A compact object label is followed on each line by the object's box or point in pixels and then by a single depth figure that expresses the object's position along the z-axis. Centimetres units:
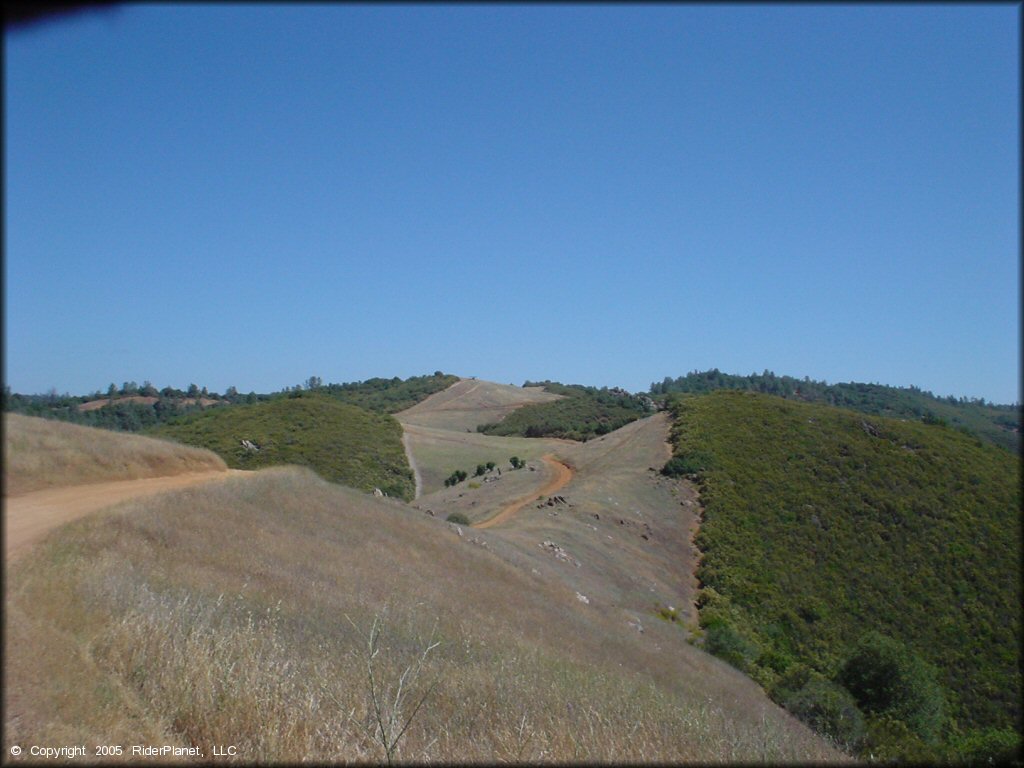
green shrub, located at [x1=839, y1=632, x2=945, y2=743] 2633
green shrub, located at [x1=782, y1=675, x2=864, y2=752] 1848
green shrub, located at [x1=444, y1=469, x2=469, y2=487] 5822
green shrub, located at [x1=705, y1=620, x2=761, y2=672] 2947
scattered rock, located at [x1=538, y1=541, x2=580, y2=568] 3484
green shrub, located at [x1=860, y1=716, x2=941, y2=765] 1567
